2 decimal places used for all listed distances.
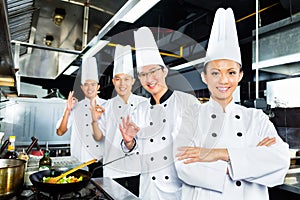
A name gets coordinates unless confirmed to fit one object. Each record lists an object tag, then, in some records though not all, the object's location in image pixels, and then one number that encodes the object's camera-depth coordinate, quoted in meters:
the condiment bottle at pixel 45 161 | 1.44
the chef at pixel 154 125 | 1.67
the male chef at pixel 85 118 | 2.55
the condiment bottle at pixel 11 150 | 1.43
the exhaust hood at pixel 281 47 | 1.88
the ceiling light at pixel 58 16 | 2.40
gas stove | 1.05
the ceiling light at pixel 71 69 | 2.47
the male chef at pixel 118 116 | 2.28
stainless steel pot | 0.98
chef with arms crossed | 1.20
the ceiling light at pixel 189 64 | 2.39
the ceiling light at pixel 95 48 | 1.60
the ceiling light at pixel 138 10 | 1.11
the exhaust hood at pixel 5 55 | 0.76
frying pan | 0.99
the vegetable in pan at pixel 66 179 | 1.17
